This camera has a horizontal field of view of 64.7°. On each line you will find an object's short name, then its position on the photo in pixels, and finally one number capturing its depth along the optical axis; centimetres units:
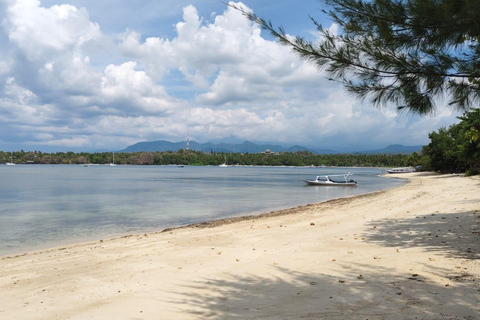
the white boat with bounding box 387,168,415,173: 9984
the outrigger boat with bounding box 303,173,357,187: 5504
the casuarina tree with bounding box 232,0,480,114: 655
